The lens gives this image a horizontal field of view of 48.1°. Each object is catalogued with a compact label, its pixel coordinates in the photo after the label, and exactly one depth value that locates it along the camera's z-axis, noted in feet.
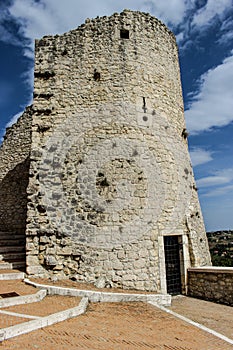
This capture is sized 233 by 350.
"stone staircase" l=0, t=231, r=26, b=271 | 28.78
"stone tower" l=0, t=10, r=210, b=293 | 27.61
